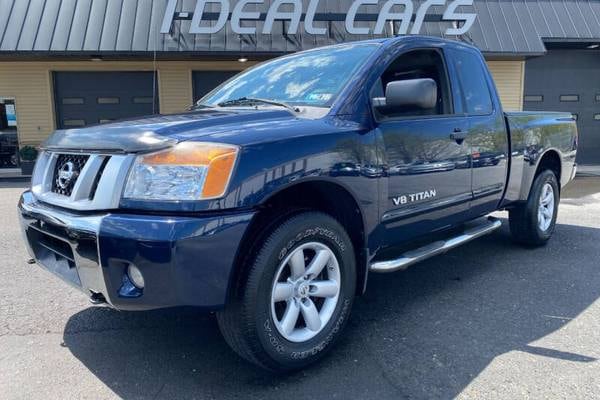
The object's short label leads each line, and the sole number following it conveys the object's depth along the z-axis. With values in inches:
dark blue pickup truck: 89.6
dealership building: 510.9
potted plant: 540.4
